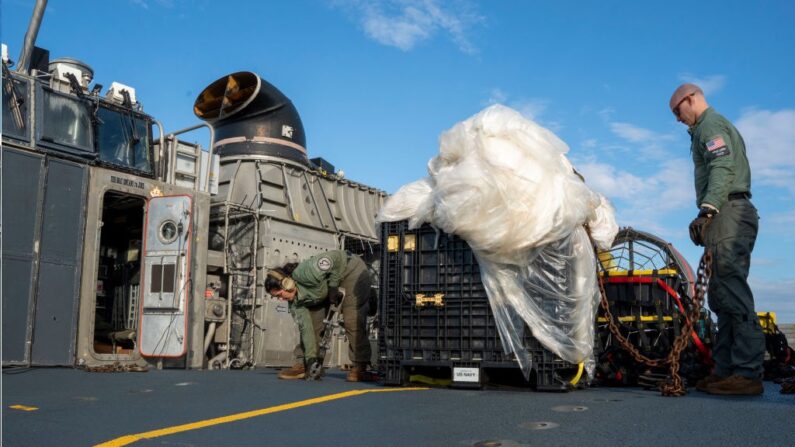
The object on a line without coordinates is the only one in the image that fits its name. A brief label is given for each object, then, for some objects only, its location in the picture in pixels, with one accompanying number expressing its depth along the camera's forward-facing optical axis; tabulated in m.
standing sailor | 5.14
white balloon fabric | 5.38
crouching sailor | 7.08
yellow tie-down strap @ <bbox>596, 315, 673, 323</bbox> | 6.45
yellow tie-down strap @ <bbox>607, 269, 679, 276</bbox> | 6.58
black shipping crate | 5.68
